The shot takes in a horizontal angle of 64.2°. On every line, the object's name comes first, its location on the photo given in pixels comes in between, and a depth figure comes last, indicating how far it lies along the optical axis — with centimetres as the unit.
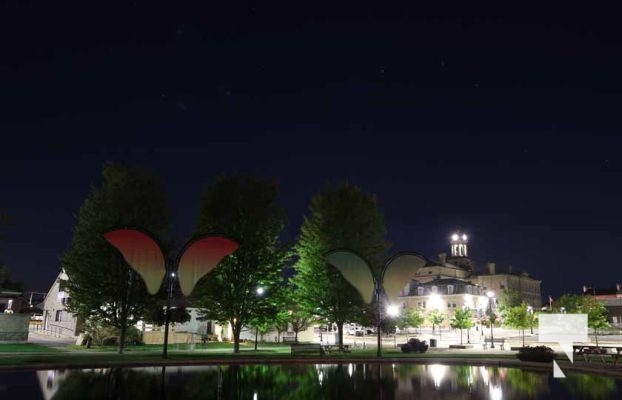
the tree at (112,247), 3666
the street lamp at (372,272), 3947
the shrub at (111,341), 4422
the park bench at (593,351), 3019
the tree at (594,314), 5919
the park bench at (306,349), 3612
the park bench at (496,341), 5663
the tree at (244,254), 3947
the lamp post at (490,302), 5812
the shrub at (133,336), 4488
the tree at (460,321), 6119
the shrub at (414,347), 3891
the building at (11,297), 5311
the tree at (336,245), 4284
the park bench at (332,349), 3808
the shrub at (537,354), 3042
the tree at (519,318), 5716
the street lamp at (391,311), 4469
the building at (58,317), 5218
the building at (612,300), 10419
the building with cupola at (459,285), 12312
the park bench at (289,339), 5698
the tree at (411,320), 8619
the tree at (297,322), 5344
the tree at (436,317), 9438
